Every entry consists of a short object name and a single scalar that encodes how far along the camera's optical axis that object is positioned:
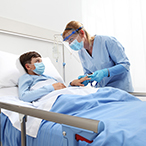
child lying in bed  1.22
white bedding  0.75
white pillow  1.48
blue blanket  0.49
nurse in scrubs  1.41
